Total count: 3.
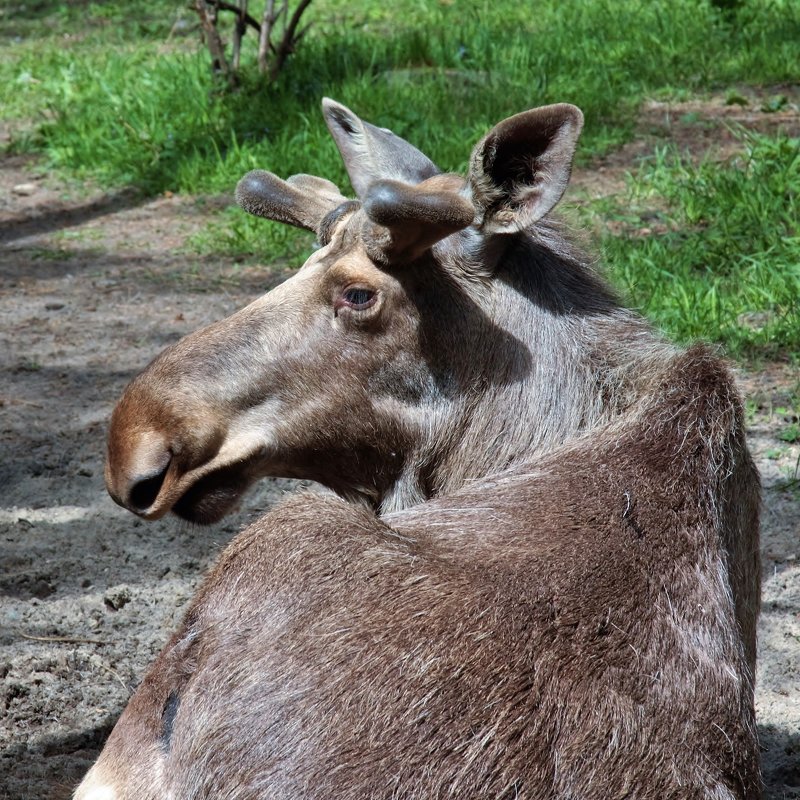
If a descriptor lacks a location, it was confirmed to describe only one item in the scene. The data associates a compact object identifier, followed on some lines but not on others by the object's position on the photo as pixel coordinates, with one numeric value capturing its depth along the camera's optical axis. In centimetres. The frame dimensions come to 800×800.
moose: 518
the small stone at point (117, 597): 948
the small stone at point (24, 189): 1986
